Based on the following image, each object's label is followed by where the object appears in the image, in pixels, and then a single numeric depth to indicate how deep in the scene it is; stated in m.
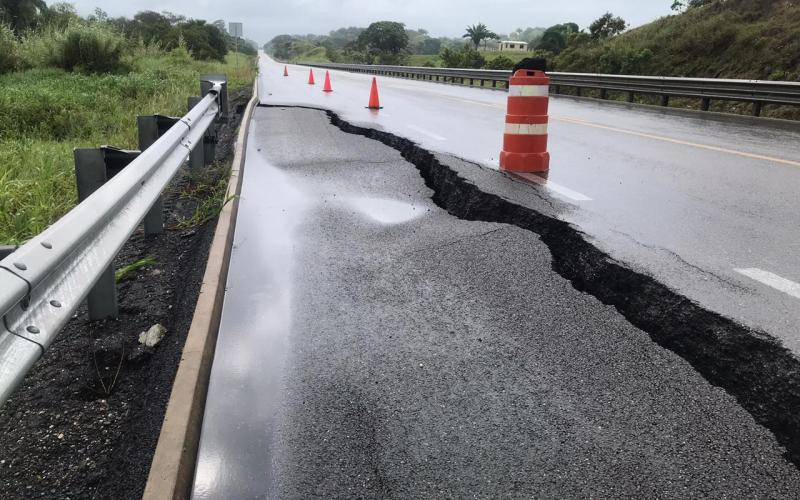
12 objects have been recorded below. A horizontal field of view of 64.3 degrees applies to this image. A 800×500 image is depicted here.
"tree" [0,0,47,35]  31.12
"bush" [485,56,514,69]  37.23
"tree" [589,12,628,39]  35.31
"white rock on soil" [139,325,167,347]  3.08
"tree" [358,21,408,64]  123.62
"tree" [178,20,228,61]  46.71
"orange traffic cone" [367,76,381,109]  14.58
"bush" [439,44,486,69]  45.66
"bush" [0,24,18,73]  16.95
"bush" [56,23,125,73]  17.95
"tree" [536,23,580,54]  57.50
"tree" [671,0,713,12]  32.92
